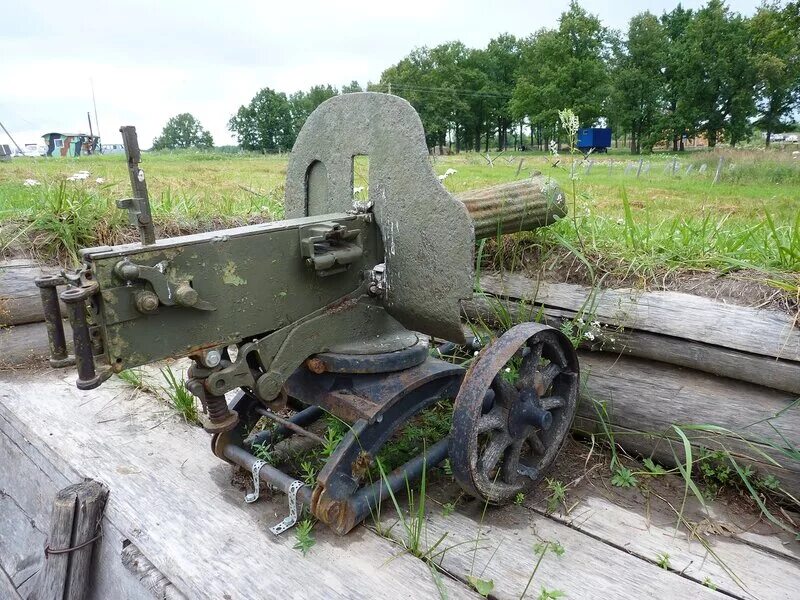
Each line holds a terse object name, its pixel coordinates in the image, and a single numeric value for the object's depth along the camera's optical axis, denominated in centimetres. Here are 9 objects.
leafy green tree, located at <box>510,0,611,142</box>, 3194
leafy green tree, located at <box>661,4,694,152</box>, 3088
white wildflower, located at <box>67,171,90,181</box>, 410
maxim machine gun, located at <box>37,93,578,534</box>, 166
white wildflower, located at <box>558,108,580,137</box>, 260
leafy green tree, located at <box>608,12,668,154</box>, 3450
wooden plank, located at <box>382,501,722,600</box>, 173
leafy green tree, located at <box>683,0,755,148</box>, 2581
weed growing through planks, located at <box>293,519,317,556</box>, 189
